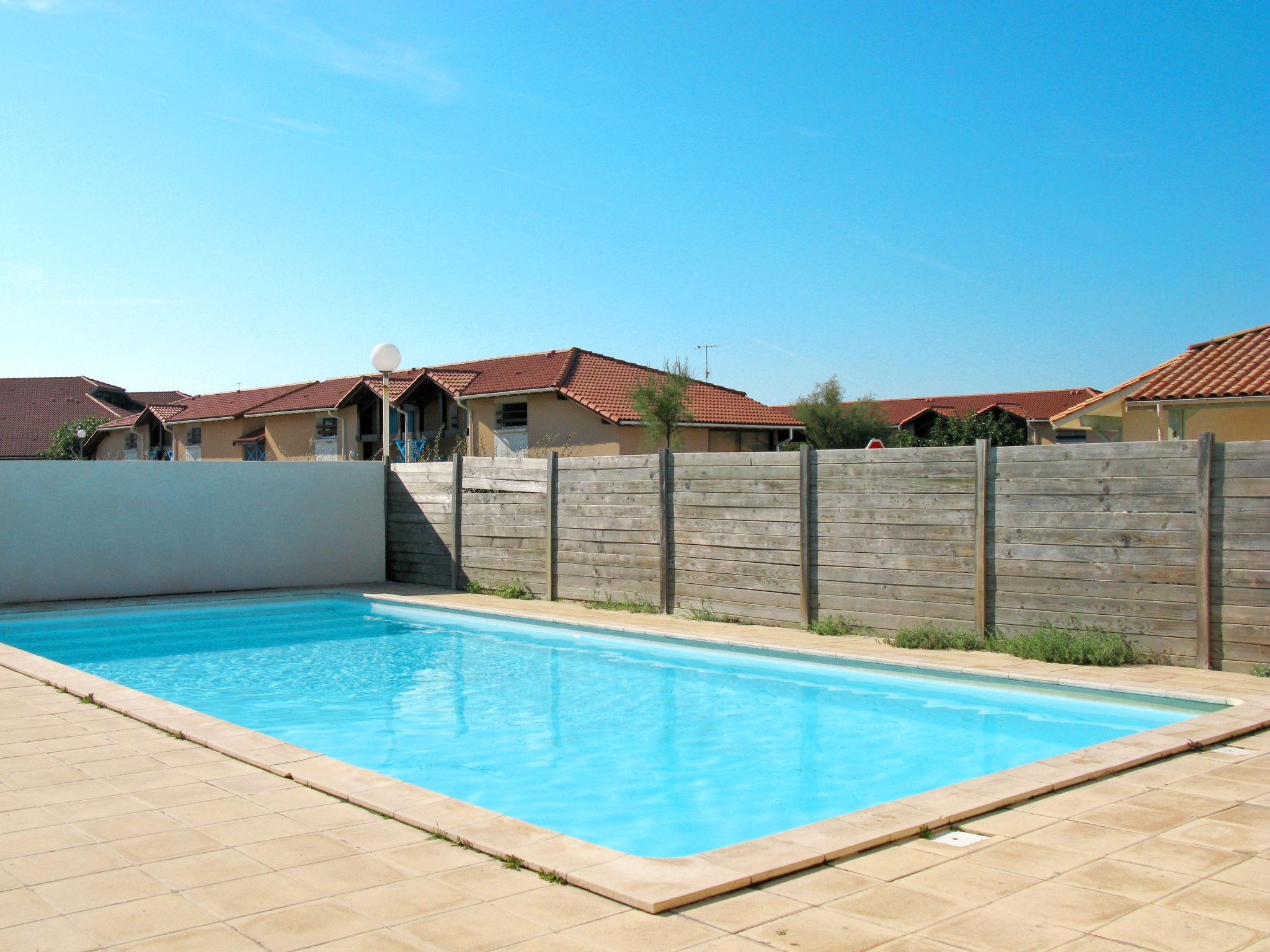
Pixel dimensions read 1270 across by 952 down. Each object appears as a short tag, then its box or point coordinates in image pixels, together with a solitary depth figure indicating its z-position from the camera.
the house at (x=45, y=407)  51.53
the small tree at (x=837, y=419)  44.47
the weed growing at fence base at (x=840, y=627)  10.83
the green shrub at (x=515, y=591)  14.73
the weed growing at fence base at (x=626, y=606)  12.98
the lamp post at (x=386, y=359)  17.59
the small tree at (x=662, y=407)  30.70
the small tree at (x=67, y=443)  47.53
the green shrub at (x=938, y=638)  9.82
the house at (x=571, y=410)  31.17
